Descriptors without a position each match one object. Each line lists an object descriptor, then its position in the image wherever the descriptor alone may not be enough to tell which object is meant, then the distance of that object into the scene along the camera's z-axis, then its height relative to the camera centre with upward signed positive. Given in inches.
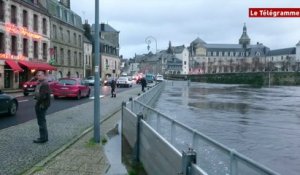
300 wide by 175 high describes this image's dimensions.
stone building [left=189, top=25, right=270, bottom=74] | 6665.4 +390.6
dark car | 605.4 -46.7
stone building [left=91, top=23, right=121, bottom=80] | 3525.6 +232.0
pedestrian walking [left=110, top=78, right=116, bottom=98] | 1207.2 -39.2
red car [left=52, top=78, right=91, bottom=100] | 1087.0 -35.8
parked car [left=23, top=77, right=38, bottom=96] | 1221.7 -37.6
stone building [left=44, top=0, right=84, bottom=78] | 2065.7 +206.2
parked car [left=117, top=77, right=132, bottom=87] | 2158.2 -37.1
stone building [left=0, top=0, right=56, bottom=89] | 1462.8 +142.6
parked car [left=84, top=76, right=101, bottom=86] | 2345.2 -35.0
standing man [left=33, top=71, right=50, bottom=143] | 385.4 -23.4
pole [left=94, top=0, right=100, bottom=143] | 410.6 -13.7
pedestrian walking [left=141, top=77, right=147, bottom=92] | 1487.2 -25.5
